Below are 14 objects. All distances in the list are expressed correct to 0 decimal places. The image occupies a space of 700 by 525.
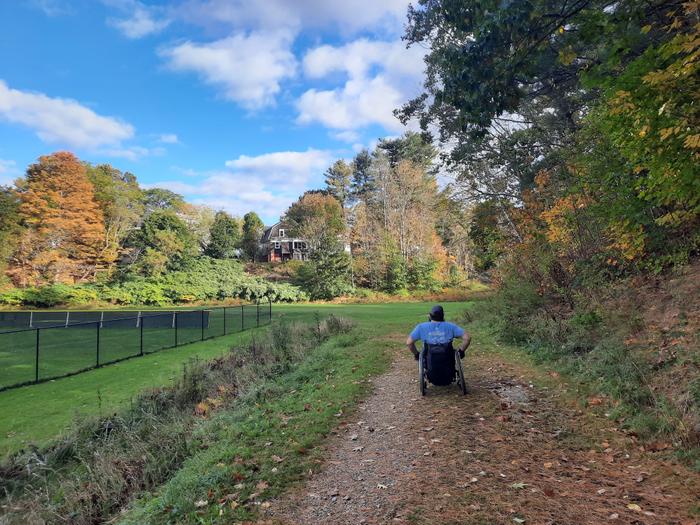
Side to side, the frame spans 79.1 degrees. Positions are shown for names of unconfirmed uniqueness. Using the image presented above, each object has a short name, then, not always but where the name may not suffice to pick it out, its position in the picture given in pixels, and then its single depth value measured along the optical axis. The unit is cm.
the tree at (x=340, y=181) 6205
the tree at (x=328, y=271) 4350
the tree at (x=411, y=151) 5578
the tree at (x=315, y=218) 4616
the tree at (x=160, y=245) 4391
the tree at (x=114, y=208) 4555
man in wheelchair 620
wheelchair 621
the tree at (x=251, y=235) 6116
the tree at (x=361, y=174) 6161
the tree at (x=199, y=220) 5722
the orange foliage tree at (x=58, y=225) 3969
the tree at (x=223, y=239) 5428
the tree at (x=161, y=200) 6116
